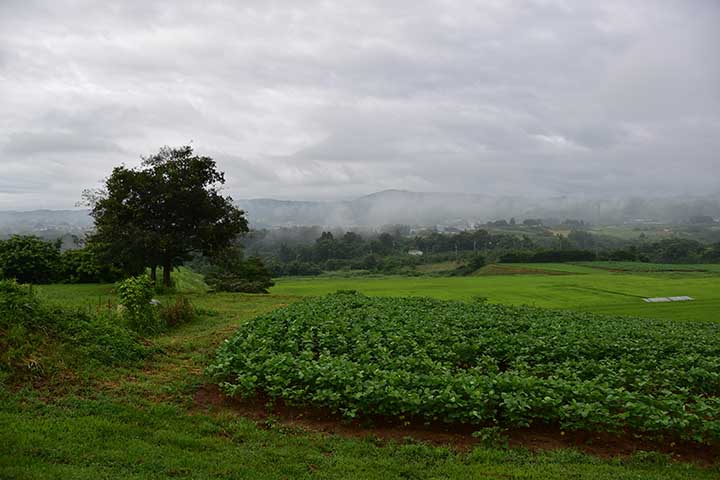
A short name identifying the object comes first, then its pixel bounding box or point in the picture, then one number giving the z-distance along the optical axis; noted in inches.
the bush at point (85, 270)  1079.0
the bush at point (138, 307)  549.0
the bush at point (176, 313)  616.4
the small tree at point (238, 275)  1256.9
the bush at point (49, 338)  340.0
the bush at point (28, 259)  1030.0
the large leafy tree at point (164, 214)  984.3
